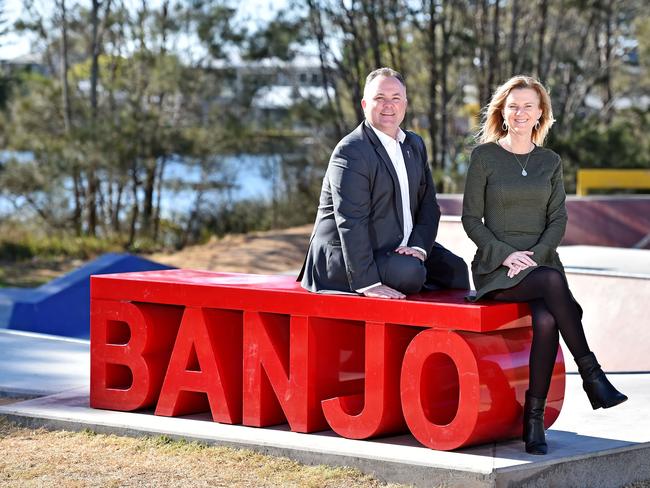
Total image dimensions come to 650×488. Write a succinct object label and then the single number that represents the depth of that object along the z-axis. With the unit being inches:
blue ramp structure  450.6
